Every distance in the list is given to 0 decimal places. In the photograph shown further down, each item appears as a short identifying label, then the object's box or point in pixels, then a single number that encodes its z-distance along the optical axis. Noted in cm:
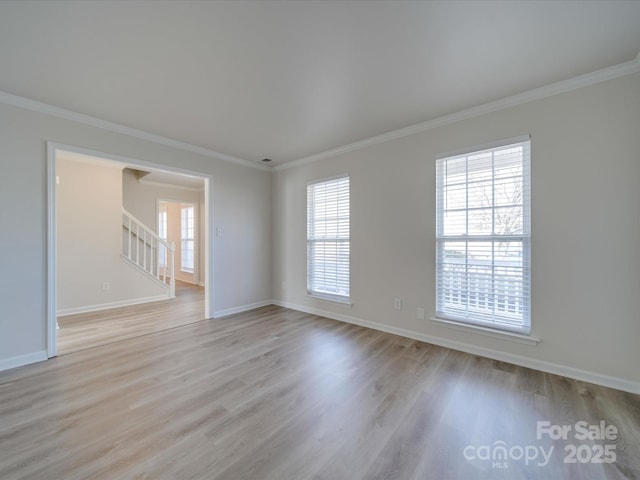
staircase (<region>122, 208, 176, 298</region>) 525
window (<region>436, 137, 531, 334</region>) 256
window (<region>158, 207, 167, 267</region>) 823
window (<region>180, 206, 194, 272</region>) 764
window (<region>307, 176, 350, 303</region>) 401
